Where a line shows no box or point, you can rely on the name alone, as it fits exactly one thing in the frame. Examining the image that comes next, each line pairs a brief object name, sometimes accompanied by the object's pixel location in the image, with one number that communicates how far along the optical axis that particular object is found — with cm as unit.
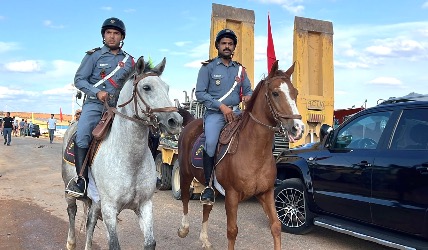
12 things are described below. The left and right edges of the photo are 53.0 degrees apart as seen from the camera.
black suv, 506
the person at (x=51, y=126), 3027
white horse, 425
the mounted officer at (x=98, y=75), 503
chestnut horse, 491
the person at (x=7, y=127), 2536
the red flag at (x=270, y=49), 811
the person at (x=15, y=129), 4842
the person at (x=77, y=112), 618
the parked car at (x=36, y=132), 4616
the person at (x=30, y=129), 4678
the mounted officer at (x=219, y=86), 586
